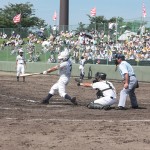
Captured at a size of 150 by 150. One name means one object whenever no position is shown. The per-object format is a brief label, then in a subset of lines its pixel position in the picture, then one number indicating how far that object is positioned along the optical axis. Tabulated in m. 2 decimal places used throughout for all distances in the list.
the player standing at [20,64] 28.84
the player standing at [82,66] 33.06
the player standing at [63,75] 14.30
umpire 13.18
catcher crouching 13.03
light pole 51.12
